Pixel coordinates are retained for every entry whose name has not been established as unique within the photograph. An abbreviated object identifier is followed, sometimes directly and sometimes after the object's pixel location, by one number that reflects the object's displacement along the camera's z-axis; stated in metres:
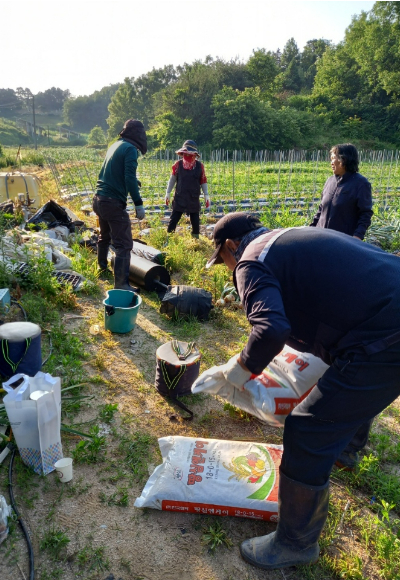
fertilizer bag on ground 2.03
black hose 1.77
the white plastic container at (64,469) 2.21
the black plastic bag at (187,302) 4.21
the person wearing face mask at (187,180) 6.40
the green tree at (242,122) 29.45
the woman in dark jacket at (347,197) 3.74
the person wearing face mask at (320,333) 1.53
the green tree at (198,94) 32.41
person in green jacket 4.40
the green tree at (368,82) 35.84
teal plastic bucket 3.85
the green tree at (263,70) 38.81
